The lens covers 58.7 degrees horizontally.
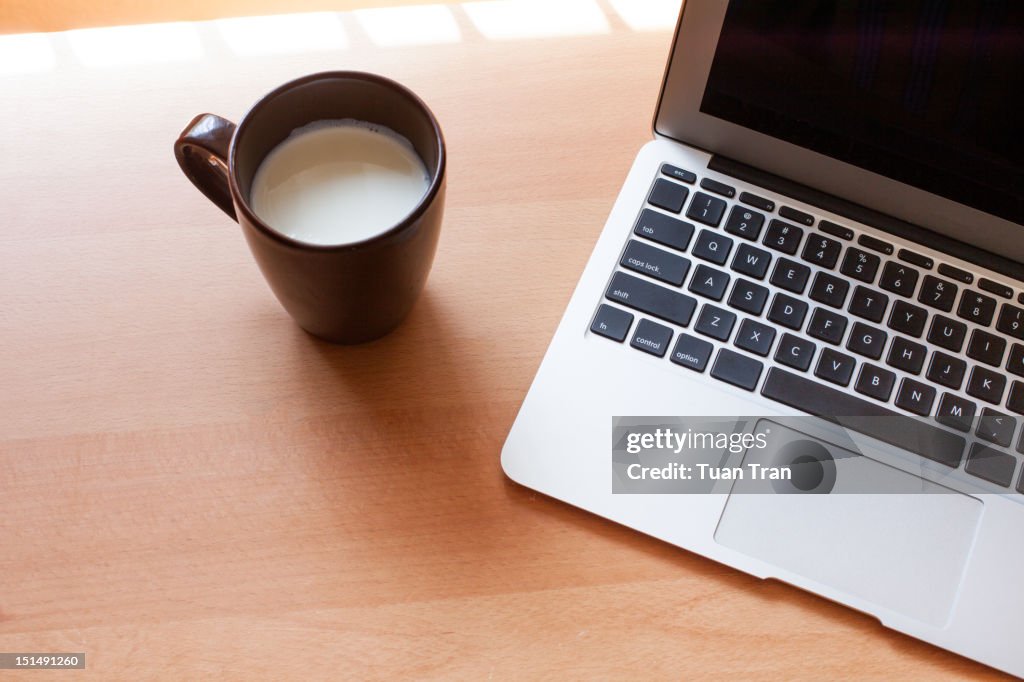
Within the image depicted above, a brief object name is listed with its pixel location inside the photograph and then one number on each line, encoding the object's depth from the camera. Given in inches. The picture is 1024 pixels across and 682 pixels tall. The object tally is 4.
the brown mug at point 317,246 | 17.5
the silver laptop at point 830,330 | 19.8
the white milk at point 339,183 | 19.0
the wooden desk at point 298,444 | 19.4
